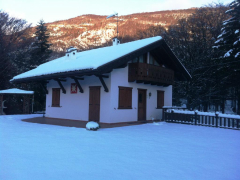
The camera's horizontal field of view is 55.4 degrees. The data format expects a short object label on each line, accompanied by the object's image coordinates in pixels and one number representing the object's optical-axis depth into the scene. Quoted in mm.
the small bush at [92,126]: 9586
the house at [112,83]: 12125
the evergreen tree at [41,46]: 30141
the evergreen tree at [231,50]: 20047
